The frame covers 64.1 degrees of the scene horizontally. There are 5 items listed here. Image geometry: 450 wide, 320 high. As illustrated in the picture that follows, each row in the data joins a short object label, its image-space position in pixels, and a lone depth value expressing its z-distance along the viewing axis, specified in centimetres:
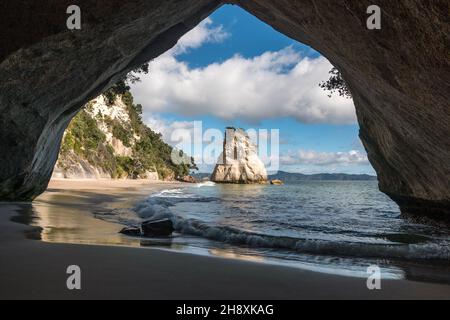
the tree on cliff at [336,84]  1690
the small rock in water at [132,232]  888
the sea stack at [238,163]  11638
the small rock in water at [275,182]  11775
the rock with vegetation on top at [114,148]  5184
